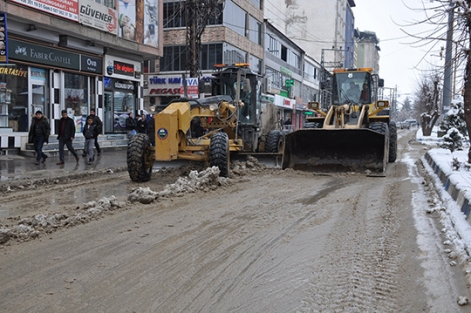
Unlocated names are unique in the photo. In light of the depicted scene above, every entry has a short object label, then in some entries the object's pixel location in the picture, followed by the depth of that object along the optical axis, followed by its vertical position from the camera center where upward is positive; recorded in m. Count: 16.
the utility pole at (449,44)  9.86 +1.95
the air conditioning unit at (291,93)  48.06 +3.26
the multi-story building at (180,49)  30.19 +4.78
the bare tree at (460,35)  9.72 +2.06
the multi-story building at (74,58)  15.94 +2.39
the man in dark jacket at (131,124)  19.91 -0.16
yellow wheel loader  11.32 -0.45
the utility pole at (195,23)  19.72 +4.25
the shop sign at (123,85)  22.00 +1.66
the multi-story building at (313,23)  70.88 +15.57
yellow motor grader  9.58 -0.11
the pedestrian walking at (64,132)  13.81 -0.39
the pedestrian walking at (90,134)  14.28 -0.47
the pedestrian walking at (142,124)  19.25 -0.14
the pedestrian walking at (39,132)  13.67 -0.40
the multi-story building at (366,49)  112.88 +18.83
